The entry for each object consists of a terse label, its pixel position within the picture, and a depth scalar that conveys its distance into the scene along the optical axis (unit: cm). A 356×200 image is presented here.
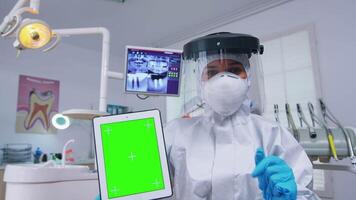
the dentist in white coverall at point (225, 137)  80
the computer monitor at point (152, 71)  123
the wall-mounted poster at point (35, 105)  266
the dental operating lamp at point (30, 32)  89
